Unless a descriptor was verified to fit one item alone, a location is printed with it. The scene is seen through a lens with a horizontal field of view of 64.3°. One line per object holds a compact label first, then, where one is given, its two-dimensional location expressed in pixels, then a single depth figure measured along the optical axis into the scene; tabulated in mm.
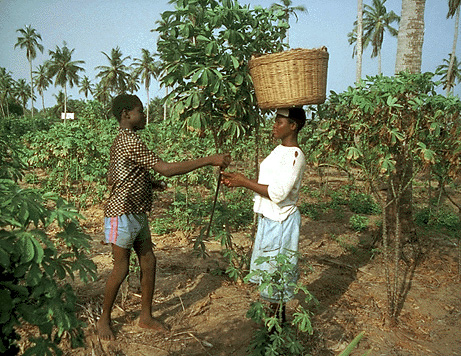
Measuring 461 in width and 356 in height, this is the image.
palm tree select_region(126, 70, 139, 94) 48906
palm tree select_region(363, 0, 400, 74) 31828
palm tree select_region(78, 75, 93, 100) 51362
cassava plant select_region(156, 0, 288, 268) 2727
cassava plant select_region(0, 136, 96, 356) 1144
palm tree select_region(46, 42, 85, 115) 45656
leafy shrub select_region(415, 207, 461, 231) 5738
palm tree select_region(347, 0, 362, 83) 18317
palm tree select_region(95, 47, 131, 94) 46516
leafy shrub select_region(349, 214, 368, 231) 5457
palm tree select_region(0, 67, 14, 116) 41656
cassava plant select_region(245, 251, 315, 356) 1995
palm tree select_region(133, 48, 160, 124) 45388
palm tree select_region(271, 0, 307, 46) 29891
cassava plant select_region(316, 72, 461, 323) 2691
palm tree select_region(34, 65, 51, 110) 52050
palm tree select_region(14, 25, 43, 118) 43531
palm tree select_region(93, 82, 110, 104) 47656
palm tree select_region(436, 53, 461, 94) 31102
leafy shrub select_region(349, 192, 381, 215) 6516
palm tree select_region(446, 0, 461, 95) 24812
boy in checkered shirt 2484
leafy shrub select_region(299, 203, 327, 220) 6145
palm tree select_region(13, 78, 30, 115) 50250
